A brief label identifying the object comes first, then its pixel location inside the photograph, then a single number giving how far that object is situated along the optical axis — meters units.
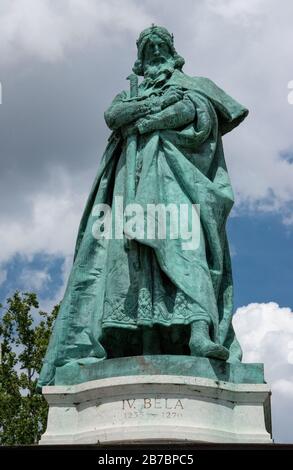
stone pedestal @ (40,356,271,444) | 9.24
